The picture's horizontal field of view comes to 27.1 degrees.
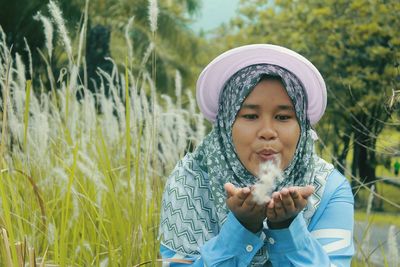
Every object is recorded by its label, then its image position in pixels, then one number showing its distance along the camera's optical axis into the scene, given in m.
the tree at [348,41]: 13.44
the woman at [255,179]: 1.48
